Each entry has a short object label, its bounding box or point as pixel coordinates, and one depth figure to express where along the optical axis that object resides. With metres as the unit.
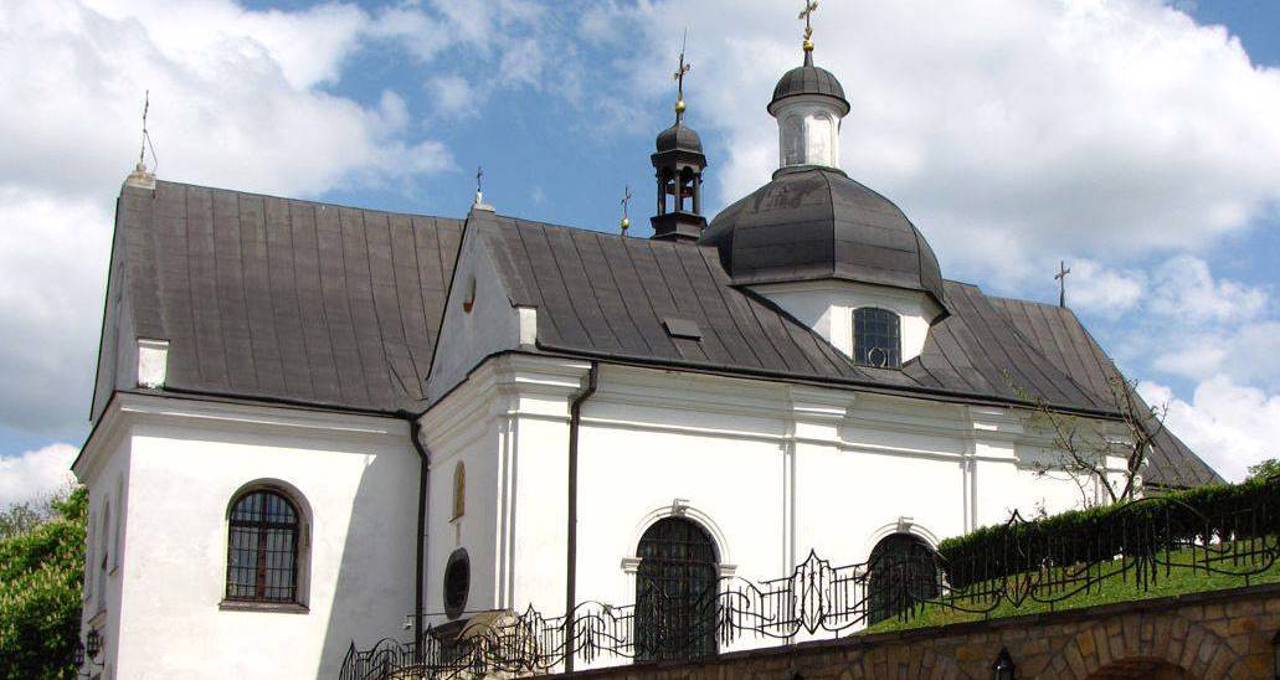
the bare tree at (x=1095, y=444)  27.31
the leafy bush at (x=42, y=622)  35.22
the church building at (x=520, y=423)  25.28
